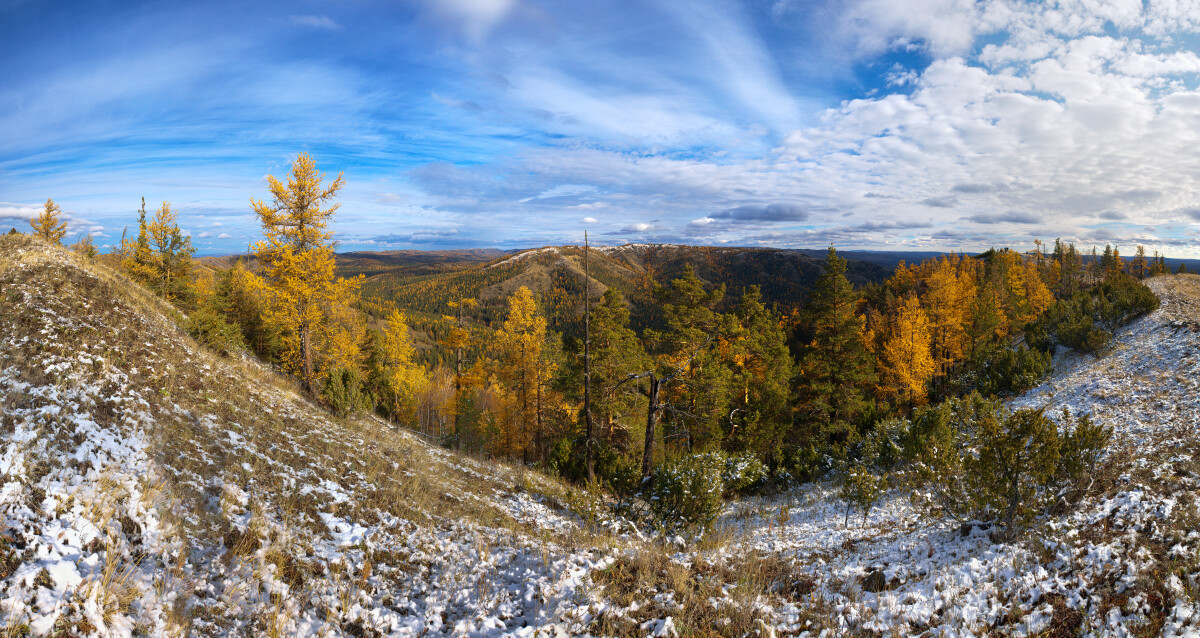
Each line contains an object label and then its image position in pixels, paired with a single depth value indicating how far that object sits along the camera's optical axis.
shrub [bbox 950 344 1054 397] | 23.05
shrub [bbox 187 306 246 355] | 15.57
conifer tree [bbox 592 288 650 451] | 21.38
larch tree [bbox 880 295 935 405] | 28.88
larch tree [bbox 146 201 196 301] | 25.11
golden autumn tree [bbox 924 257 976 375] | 36.28
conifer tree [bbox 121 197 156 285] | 24.73
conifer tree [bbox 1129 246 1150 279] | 84.62
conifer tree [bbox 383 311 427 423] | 32.56
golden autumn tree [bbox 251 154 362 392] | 19.27
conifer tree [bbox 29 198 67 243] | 33.91
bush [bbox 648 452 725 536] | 9.93
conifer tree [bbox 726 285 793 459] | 23.44
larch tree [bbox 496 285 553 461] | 24.03
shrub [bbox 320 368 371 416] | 15.84
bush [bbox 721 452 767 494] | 16.77
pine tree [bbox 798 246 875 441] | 24.77
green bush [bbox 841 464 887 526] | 12.06
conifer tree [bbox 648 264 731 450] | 22.09
